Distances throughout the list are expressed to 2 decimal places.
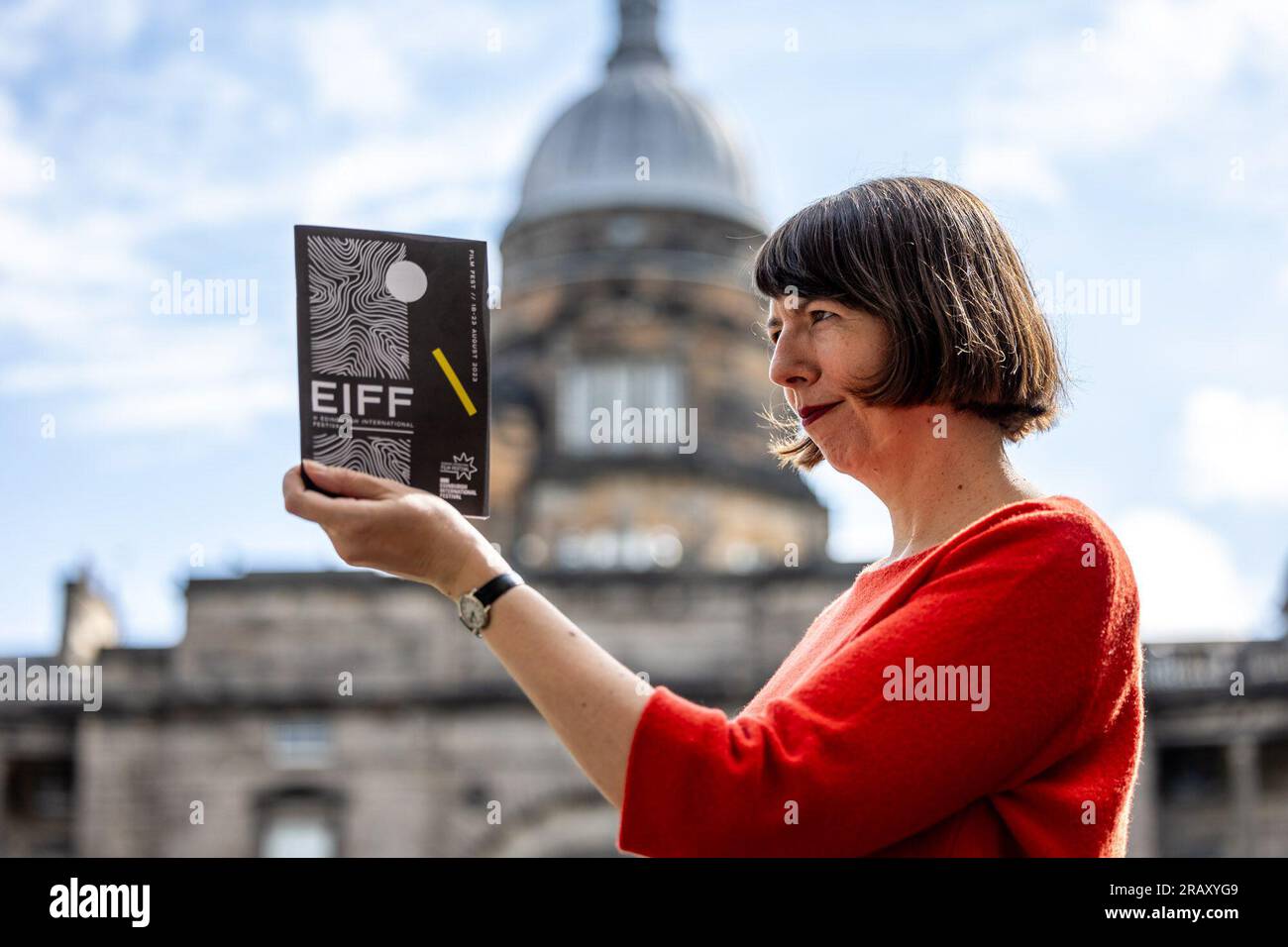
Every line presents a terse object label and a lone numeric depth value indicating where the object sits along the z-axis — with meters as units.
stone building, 32.50
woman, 2.45
